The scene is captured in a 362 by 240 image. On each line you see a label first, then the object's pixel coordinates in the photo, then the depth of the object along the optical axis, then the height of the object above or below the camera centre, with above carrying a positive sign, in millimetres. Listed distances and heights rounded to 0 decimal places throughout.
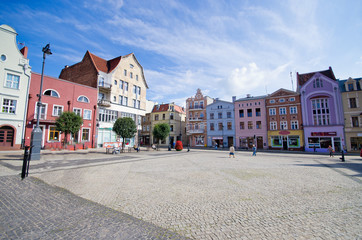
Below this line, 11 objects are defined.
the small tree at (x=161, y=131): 33656 +1456
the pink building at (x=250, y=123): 39000 +3820
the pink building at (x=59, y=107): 22953 +4664
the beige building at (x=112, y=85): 31641 +10737
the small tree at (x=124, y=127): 24291 +1577
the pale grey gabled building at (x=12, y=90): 20594 +5900
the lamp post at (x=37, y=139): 12914 -89
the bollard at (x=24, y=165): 7254 -1166
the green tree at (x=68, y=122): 21781 +2014
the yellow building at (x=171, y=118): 50719 +6216
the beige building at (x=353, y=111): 29891 +4922
